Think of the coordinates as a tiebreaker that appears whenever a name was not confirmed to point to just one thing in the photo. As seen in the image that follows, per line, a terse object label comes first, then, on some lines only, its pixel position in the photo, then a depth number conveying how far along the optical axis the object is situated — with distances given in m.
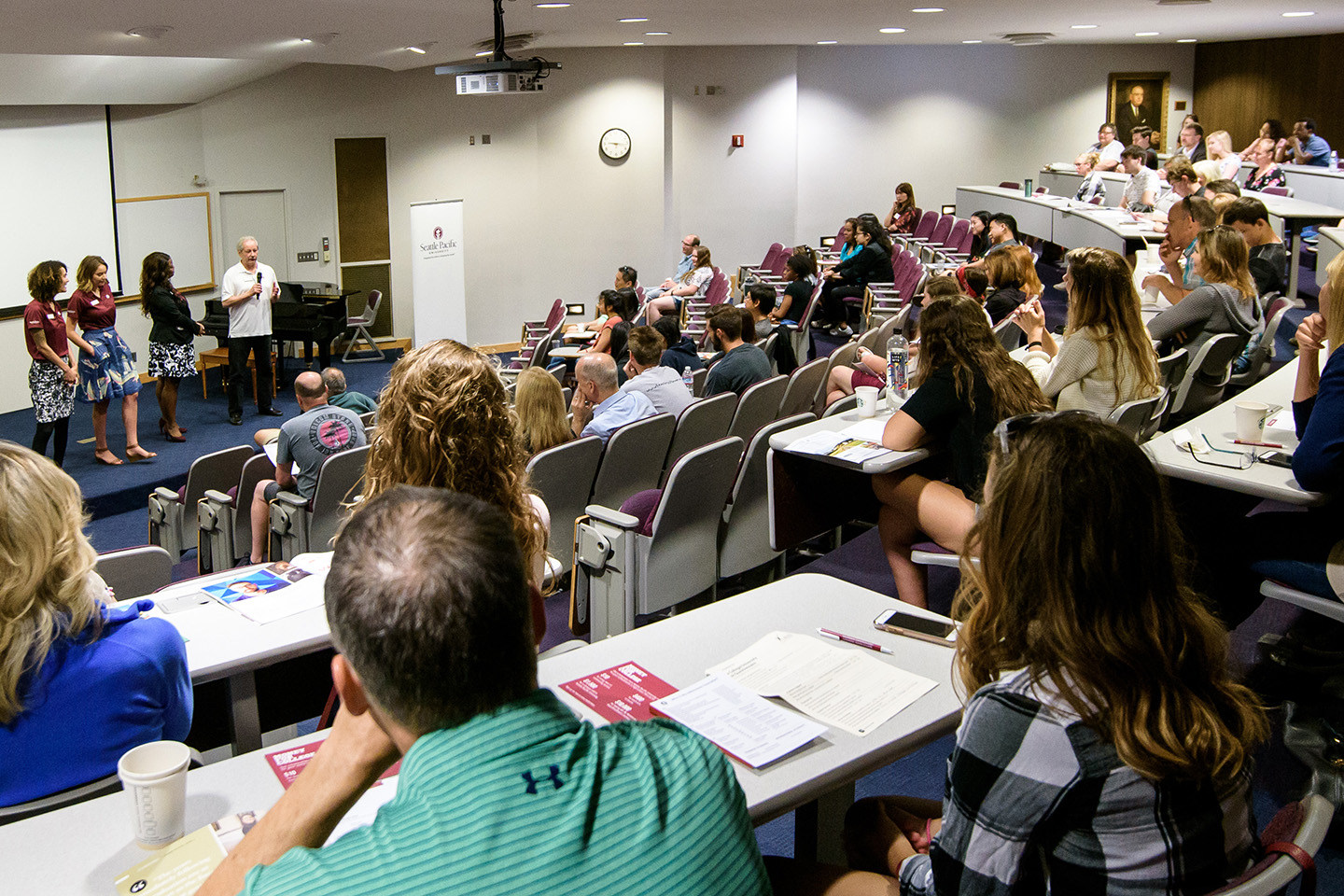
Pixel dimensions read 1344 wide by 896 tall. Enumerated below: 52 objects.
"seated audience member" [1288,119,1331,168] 12.11
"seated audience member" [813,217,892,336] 10.91
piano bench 11.30
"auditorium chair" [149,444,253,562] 5.62
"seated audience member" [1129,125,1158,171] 11.90
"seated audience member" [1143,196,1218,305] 6.01
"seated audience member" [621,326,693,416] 5.56
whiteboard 10.54
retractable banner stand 11.36
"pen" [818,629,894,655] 2.25
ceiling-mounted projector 7.49
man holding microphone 9.23
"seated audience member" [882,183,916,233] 14.16
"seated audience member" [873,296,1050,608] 3.84
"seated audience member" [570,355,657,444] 5.23
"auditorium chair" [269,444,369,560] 4.77
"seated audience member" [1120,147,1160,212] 10.81
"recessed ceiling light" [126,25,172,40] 7.41
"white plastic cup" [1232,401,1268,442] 3.69
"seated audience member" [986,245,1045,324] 6.38
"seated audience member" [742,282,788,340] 8.04
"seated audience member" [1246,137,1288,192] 11.28
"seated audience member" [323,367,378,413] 5.84
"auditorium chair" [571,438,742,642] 3.79
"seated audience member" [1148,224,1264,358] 5.25
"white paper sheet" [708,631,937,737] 2.00
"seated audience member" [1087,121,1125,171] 13.84
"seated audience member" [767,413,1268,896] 1.49
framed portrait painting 16.91
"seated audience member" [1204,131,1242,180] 11.66
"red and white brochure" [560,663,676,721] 1.99
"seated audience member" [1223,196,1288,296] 6.30
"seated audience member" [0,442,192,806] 1.93
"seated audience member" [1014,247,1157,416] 4.31
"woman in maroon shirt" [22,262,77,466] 7.20
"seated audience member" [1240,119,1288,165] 12.94
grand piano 10.58
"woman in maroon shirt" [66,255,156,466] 7.65
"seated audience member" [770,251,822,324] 10.01
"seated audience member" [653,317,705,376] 6.78
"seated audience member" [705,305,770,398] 6.13
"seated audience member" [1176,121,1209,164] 12.09
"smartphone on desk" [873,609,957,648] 2.30
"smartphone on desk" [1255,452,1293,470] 3.50
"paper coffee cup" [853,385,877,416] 4.52
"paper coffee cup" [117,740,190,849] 1.64
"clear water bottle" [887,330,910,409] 4.80
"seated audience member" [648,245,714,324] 11.23
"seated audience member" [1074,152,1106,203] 12.10
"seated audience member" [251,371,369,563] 5.02
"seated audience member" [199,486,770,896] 1.11
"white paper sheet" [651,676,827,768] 1.88
